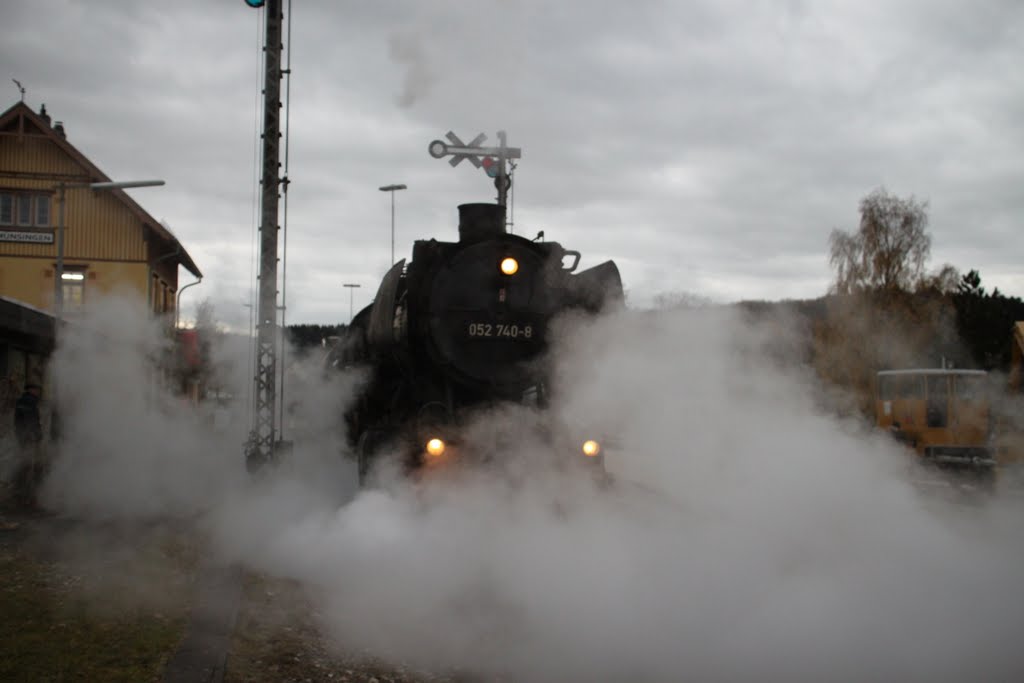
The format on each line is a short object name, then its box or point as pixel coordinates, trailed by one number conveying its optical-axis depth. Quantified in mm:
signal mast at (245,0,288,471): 13211
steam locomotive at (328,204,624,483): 8812
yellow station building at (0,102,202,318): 28172
